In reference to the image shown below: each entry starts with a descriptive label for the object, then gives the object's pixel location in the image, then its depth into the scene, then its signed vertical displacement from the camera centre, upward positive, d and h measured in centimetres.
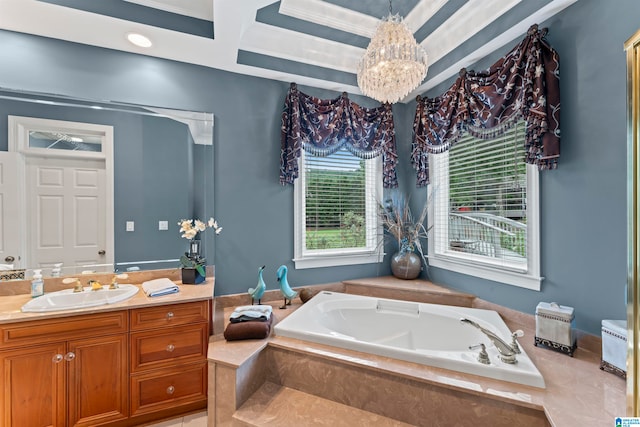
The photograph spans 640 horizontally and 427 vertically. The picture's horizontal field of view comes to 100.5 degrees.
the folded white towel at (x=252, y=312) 192 -73
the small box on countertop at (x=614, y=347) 134 -69
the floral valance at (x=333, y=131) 259 +86
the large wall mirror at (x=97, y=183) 191 +26
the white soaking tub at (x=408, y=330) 142 -82
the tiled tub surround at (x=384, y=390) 123 -92
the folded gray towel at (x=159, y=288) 191 -54
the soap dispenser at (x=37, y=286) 185 -49
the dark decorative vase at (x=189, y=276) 221 -51
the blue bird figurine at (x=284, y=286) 241 -65
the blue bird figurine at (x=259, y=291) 236 -68
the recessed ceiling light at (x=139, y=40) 199 +135
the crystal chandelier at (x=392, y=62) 165 +97
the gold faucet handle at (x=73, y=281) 196 -50
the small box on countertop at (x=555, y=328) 158 -70
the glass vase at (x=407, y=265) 285 -55
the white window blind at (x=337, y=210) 277 +5
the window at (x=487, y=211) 196 +2
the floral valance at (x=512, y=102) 171 +84
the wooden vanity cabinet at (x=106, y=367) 154 -97
